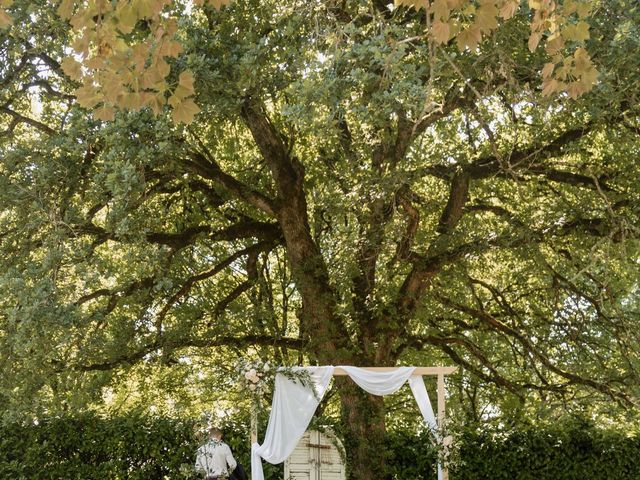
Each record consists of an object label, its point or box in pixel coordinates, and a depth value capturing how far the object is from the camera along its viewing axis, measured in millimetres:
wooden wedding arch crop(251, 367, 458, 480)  10641
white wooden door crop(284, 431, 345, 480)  10938
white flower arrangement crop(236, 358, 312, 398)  10625
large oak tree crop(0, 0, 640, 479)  9023
